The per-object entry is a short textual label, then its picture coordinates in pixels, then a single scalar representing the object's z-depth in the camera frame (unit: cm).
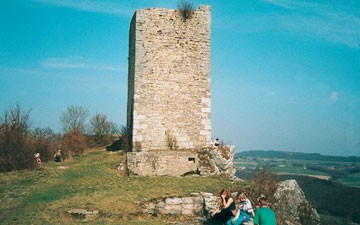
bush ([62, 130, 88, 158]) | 2408
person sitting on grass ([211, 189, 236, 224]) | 836
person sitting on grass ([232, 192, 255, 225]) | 781
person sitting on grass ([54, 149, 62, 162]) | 2122
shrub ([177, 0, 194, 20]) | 1680
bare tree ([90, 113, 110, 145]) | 2685
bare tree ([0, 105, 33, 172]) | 1759
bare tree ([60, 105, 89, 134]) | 3633
